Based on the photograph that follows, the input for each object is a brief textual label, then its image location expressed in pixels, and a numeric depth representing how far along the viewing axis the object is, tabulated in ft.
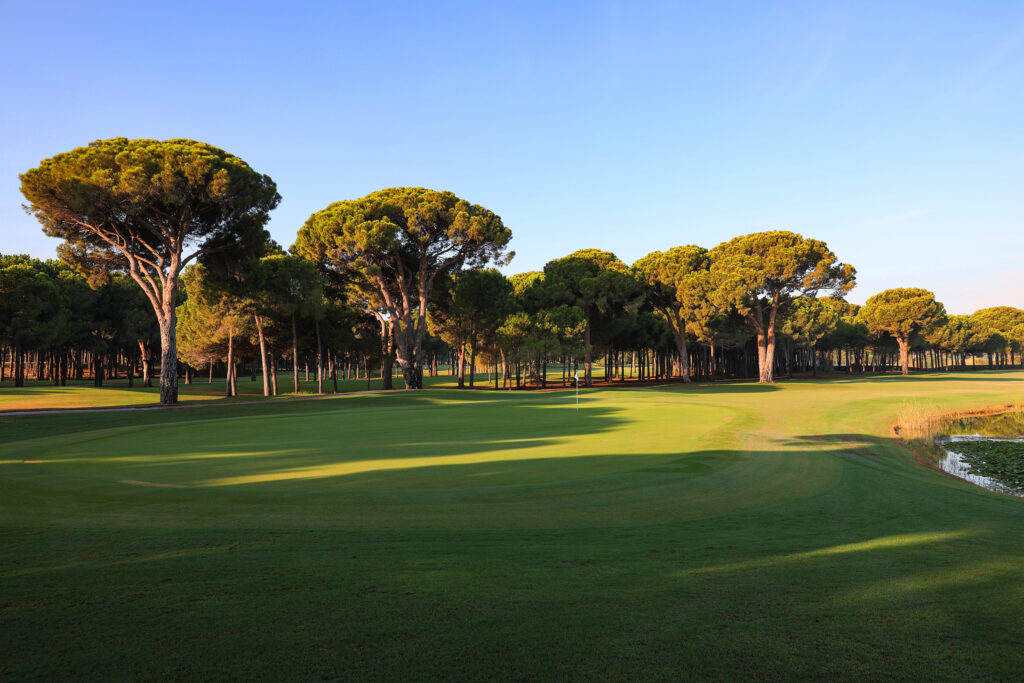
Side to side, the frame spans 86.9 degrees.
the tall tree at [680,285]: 204.13
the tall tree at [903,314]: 282.77
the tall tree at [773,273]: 196.24
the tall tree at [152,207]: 96.63
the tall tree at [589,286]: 194.49
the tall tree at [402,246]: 145.38
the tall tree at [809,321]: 261.44
